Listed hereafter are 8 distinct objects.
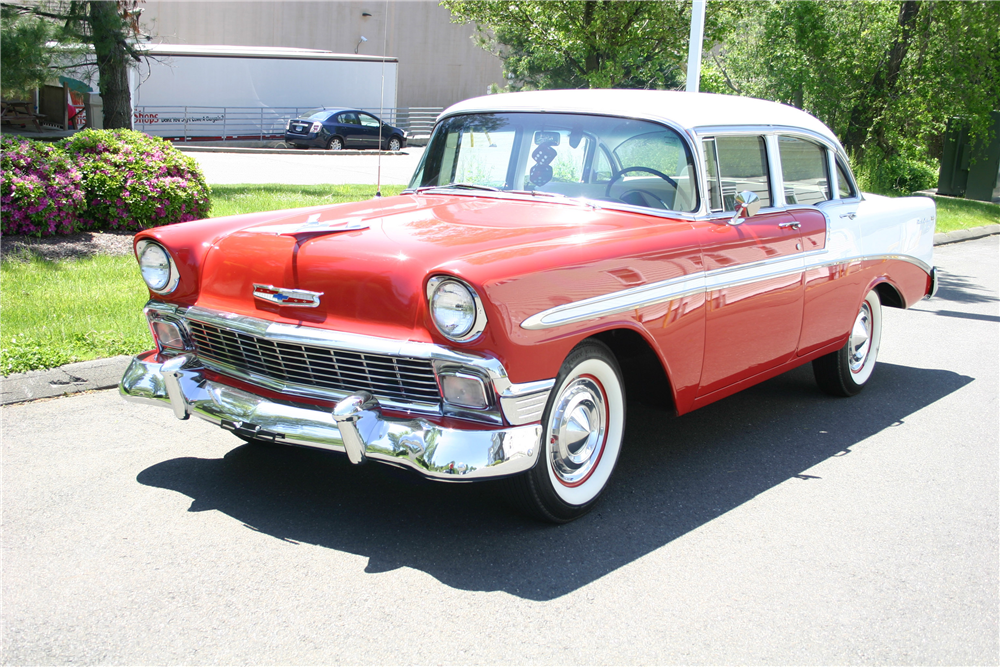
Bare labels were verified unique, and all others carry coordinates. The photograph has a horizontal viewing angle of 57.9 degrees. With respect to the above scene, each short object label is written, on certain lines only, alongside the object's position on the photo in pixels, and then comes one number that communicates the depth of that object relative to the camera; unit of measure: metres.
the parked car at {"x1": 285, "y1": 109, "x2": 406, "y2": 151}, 24.30
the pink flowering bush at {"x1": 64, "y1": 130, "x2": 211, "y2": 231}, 8.60
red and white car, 3.20
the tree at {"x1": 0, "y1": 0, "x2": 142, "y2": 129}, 10.27
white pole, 10.02
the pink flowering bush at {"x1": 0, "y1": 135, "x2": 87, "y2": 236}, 8.00
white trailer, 25.33
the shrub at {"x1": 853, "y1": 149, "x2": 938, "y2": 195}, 16.44
